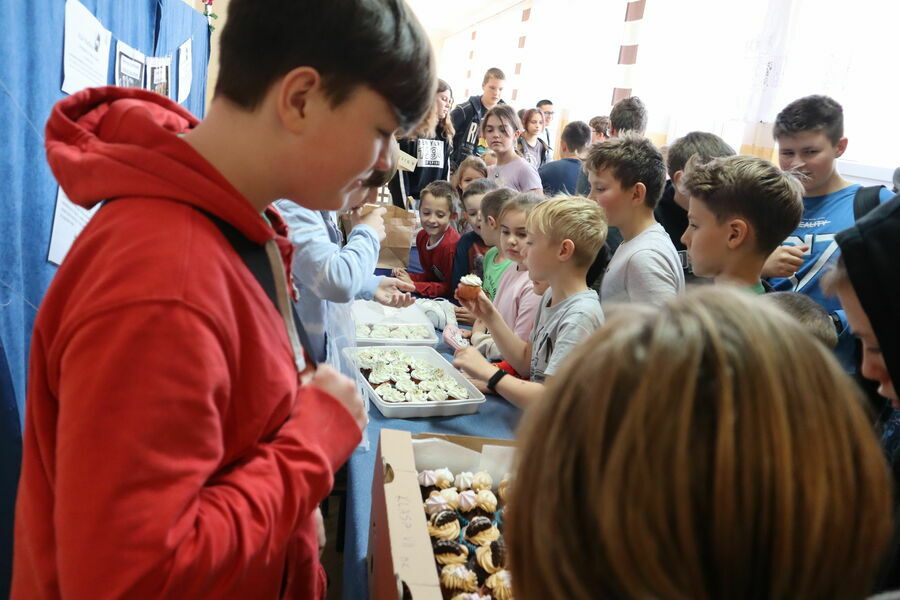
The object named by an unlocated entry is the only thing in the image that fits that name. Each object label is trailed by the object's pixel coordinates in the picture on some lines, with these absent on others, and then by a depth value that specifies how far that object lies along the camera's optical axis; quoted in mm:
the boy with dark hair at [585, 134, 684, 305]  2053
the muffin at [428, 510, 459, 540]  1466
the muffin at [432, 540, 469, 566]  1398
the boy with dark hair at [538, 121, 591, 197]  4773
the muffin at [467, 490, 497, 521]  1552
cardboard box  980
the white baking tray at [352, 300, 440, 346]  2798
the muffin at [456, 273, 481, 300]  2070
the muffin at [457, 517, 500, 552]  1491
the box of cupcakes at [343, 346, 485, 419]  1873
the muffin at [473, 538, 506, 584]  1394
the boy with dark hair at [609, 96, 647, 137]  3717
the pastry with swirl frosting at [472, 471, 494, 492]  1594
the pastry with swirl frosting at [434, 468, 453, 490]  1579
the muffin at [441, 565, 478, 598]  1316
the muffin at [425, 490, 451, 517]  1500
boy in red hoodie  550
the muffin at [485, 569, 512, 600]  1314
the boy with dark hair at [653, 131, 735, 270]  2693
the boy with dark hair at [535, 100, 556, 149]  7012
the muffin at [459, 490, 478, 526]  1543
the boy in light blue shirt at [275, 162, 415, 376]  1638
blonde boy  1866
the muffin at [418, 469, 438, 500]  1561
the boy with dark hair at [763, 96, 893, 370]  2170
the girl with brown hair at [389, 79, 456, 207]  4922
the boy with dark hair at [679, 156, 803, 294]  1854
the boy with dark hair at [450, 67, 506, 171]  5785
